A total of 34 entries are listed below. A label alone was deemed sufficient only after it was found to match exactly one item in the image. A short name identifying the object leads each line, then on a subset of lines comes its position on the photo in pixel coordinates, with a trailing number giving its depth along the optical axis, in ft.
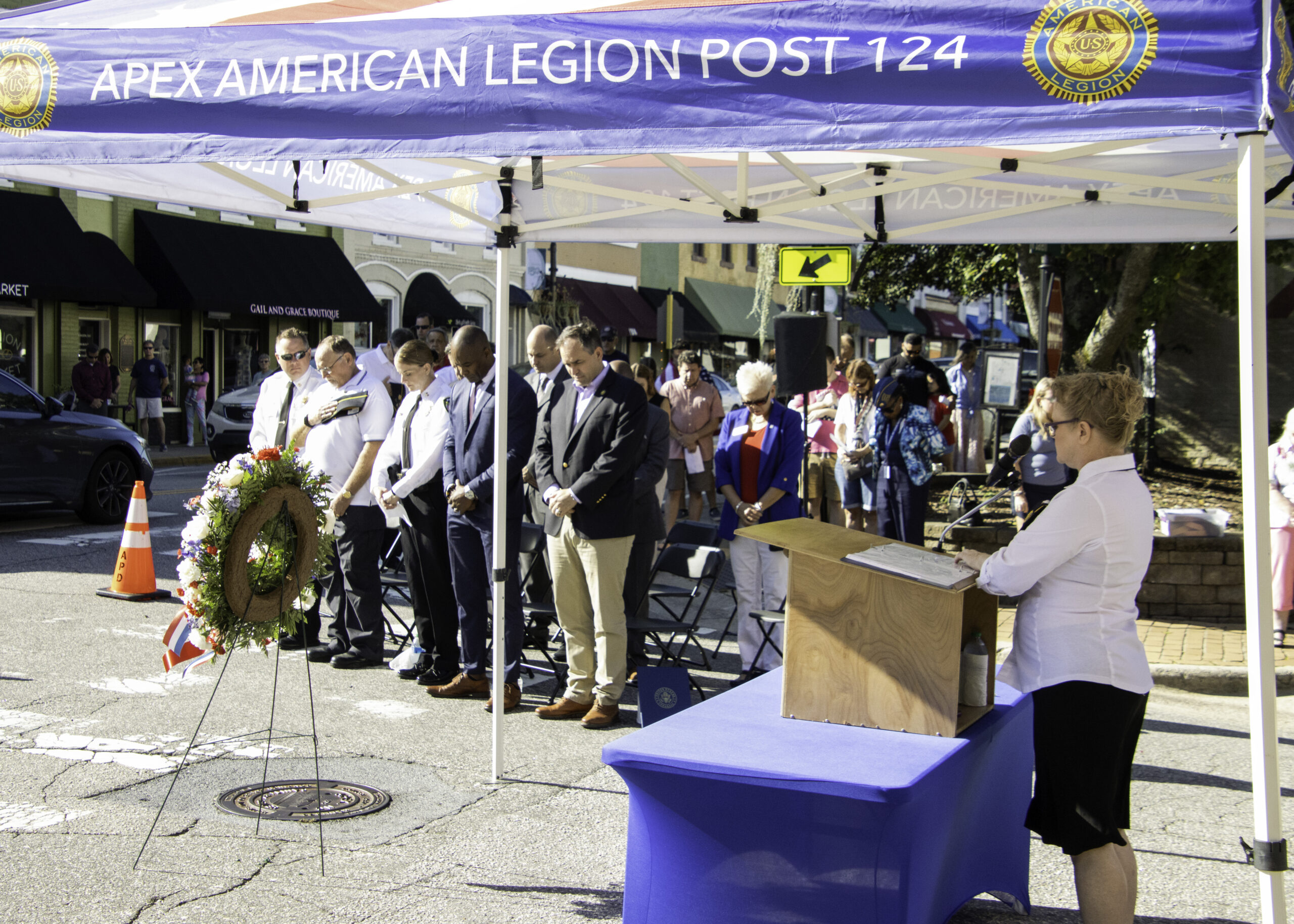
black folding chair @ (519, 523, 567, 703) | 24.61
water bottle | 13.70
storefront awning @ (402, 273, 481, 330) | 104.63
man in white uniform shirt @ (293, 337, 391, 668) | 25.73
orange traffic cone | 32.35
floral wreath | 15.12
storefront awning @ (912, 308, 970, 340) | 182.50
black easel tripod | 15.79
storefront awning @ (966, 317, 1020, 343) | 192.44
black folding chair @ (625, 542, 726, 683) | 23.99
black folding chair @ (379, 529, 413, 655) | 27.58
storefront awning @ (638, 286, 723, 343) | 126.11
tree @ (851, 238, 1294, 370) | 47.98
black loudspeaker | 34.12
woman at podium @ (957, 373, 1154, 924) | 12.47
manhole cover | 17.07
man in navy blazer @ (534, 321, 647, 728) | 22.00
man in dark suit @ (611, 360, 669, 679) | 24.48
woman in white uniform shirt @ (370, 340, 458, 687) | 24.45
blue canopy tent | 11.19
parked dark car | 42.88
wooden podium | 12.80
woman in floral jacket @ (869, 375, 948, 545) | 30.76
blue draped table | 11.32
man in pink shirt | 43.21
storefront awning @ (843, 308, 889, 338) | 163.43
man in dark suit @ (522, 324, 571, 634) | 24.07
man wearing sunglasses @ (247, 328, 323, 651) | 27.25
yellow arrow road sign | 32.65
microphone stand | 13.39
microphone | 22.88
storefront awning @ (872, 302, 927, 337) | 170.91
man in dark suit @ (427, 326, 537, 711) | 22.89
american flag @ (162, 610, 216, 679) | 16.07
